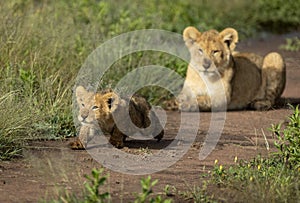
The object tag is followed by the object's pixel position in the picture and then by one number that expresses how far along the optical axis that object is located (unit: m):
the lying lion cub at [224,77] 22.03
